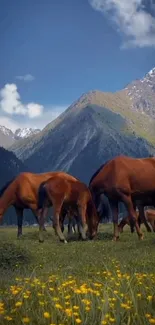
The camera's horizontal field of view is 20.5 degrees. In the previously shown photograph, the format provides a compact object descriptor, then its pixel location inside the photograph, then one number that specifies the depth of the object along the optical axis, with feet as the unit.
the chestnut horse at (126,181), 67.56
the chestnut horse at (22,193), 80.18
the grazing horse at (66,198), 69.51
